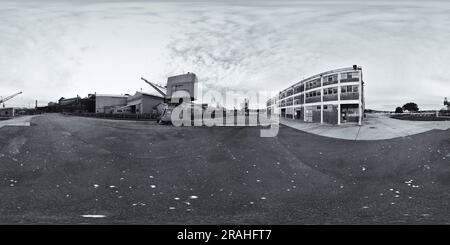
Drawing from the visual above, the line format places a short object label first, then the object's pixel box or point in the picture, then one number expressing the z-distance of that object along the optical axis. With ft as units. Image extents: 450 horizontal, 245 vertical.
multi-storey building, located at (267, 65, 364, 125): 76.95
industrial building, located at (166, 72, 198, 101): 89.66
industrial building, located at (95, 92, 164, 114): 152.05
